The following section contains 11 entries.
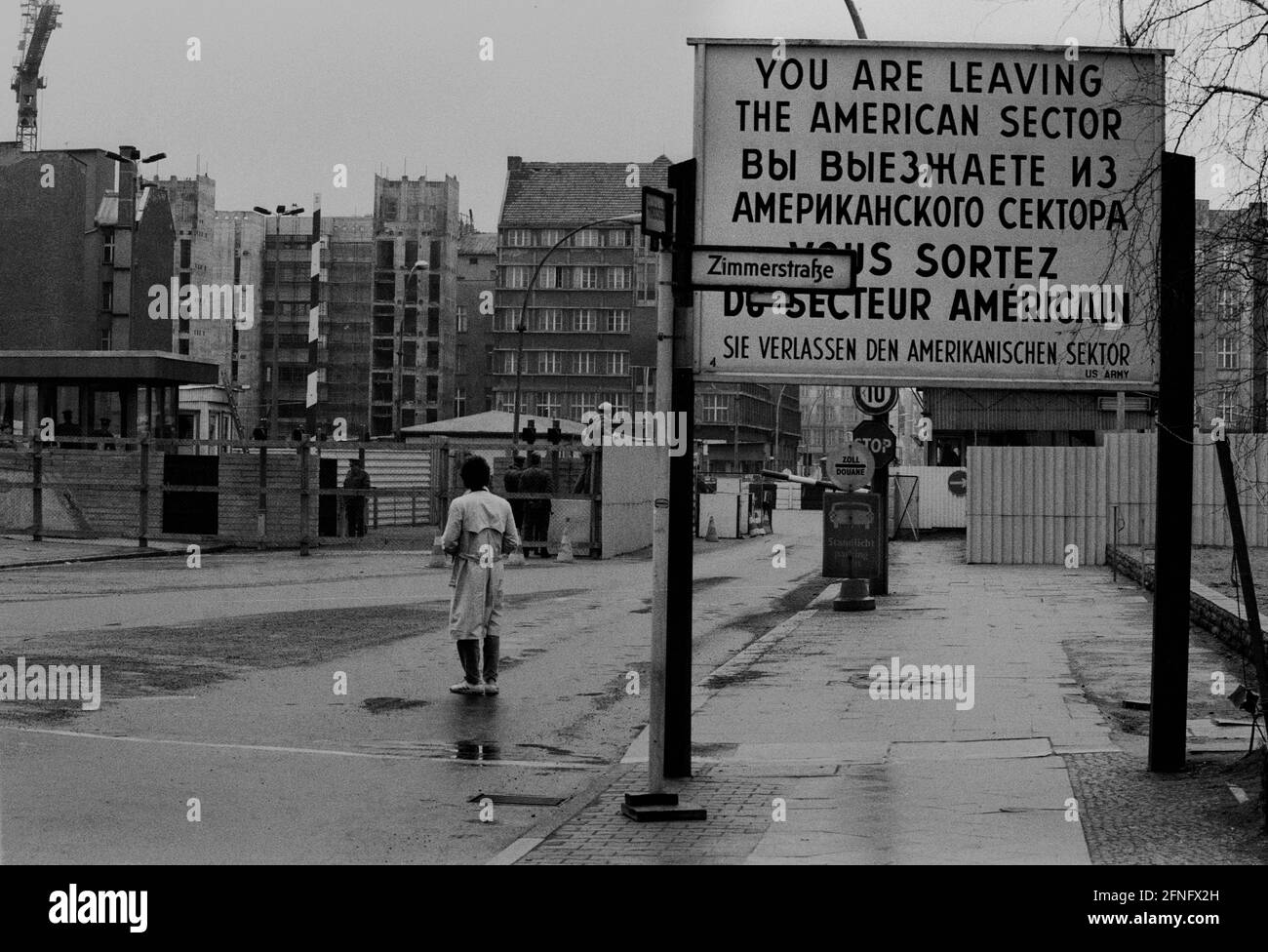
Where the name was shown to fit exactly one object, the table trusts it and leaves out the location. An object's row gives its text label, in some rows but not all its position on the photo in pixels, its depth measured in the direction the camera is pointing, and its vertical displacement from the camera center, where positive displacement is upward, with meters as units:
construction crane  120.06 +28.54
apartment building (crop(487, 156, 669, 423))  123.06 +12.38
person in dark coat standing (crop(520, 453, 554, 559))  30.44 -0.70
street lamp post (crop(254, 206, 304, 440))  63.32 +4.19
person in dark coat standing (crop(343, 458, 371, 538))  33.75 -0.70
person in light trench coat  12.80 -0.80
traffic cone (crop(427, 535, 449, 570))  27.72 -1.48
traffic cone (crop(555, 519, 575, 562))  29.72 -1.39
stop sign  22.33 +0.48
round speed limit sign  21.66 +0.97
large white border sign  9.27 +1.54
